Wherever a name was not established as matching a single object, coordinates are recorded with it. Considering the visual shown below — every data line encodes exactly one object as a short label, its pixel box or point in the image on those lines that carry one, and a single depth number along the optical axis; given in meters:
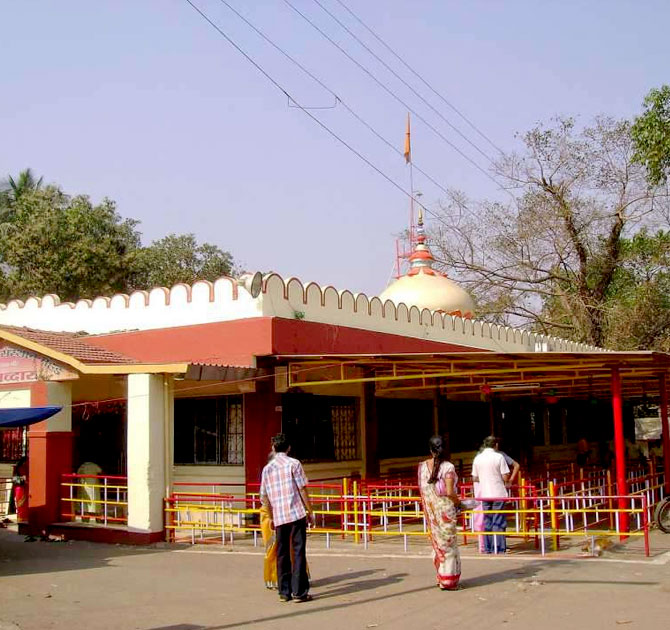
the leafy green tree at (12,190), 34.47
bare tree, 28.53
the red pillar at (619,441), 11.06
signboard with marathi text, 12.93
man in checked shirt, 7.75
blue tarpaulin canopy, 10.84
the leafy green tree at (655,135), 16.19
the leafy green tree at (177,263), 31.23
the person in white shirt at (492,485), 10.23
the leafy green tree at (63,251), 27.25
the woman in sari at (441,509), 8.00
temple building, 12.05
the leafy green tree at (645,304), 28.05
